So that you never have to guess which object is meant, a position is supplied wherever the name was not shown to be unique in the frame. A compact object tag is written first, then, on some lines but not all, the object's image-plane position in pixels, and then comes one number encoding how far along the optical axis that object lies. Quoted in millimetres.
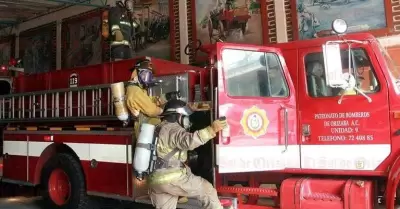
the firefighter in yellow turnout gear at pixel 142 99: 4473
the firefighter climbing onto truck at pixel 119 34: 7008
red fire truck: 3969
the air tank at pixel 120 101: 4680
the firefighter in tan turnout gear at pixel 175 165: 3813
